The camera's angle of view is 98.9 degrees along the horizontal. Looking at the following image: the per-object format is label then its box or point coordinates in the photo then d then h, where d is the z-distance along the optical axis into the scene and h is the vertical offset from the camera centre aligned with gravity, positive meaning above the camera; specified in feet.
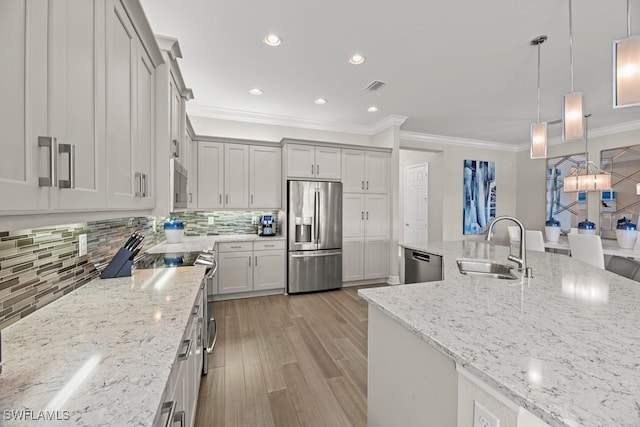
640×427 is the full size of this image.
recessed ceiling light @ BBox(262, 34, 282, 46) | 7.97 +5.15
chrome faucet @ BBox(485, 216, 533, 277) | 5.61 -0.98
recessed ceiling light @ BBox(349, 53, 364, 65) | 8.99 +5.16
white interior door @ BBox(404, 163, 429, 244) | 20.38 +0.75
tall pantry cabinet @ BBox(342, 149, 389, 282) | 14.83 -0.10
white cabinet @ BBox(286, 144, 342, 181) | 13.76 +2.66
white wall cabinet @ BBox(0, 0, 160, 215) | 2.16 +1.12
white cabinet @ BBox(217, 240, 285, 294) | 12.70 -2.54
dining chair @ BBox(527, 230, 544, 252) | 13.68 -1.39
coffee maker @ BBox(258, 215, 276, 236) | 14.08 -0.67
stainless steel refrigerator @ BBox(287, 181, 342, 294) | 13.53 -1.12
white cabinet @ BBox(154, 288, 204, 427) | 2.88 -2.38
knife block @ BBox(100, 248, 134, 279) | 5.59 -1.09
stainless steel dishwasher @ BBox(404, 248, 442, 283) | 9.23 -1.94
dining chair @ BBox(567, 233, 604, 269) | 10.66 -1.42
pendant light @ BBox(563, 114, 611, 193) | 12.86 +1.49
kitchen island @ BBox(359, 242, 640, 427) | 2.09 -1.36
